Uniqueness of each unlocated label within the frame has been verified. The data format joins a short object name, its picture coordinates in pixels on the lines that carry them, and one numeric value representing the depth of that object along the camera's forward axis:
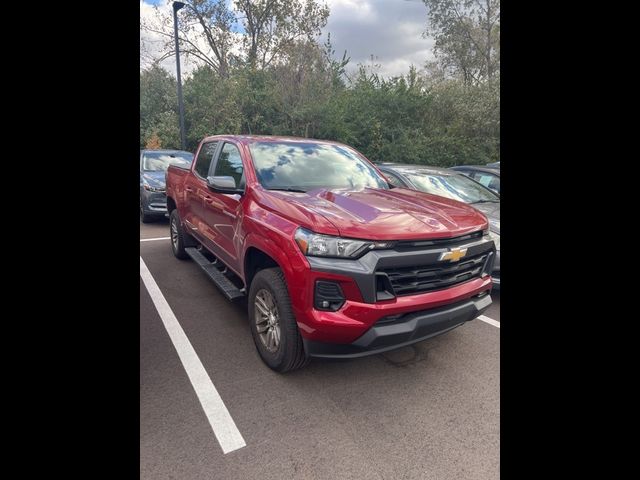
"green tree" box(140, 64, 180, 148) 15.46
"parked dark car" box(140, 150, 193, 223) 7.89
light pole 12.40
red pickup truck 2.21
